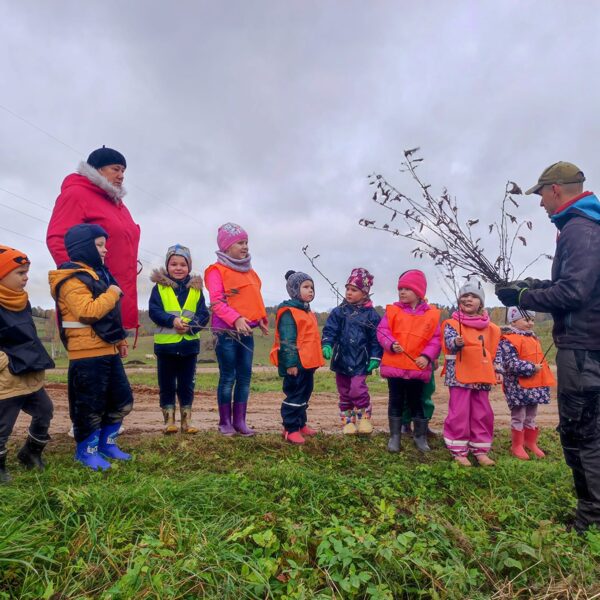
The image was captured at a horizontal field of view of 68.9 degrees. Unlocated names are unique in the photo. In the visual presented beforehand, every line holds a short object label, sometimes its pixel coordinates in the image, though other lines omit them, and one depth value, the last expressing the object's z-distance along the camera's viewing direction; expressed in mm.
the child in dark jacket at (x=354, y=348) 5074
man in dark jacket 2938
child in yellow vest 4703
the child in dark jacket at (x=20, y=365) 3354
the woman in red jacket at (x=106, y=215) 4109
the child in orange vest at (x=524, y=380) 4977
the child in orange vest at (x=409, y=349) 4703
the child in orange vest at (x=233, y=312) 4875
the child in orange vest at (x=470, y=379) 4496
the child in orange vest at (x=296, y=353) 4992
